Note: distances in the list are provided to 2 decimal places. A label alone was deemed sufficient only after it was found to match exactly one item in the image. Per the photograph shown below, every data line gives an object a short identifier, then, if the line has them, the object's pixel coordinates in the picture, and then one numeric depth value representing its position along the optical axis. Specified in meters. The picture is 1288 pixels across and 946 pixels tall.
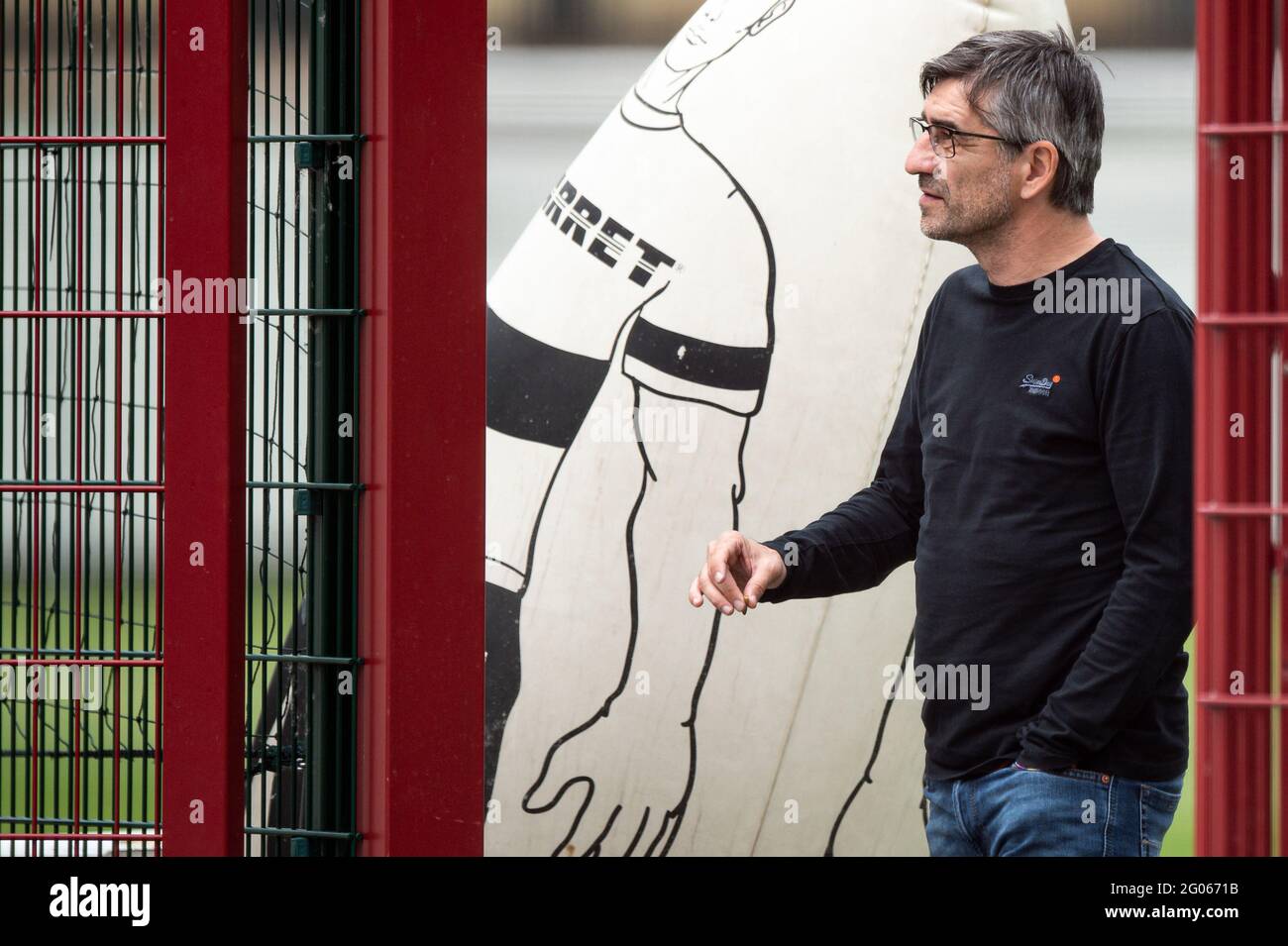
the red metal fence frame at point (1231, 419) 3.55
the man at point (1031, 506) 4.57
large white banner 6.44
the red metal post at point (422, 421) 4.71
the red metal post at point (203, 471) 4.50
